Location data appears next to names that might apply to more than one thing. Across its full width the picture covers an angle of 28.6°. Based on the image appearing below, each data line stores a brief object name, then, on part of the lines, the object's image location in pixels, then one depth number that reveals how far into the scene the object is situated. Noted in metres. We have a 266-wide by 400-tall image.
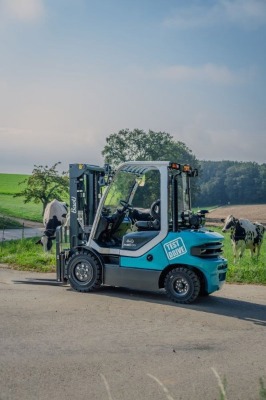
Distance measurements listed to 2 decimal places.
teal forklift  9.84
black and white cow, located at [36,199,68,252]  17.70
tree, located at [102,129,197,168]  59.91
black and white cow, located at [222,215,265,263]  18.31
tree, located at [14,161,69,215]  43.50
